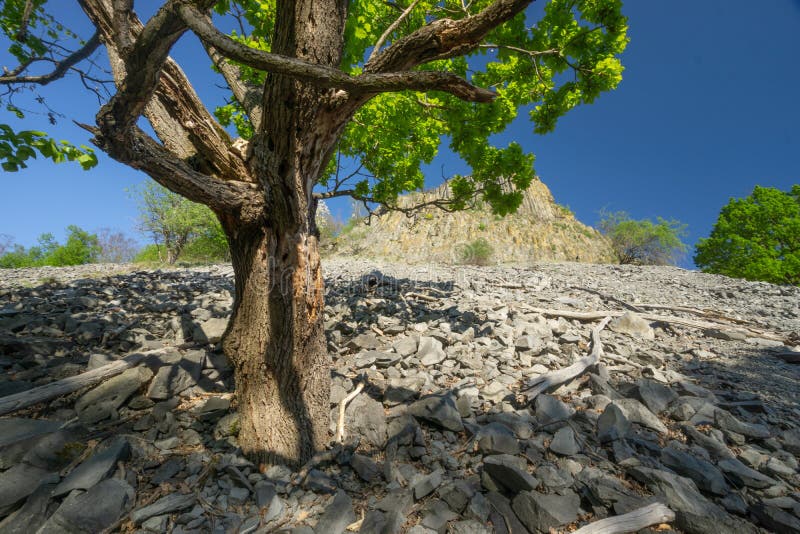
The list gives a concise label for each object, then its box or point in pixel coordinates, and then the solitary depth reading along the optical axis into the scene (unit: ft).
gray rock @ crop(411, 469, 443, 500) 7.52
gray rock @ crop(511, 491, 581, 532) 6.47
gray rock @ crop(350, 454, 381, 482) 8.34
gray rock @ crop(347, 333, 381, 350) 14.70
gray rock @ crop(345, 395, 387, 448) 9.65
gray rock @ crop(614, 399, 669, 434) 9.68
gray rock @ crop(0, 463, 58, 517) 6.40
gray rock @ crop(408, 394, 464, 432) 9.81
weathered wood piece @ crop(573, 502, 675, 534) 6.11
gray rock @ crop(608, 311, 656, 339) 18.25
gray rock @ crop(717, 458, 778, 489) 7.40
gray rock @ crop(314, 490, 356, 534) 6.82
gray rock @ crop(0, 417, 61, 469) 7.15
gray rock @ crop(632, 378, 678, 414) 10.73
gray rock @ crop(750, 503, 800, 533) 6.17
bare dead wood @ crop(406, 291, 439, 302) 21.68
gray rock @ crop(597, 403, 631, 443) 9.00
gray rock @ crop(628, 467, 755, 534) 6.19
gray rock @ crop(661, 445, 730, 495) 7.31
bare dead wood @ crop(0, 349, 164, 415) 8.37
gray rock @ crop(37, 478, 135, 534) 6.16
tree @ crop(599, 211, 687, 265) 98.94
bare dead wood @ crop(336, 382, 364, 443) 9.80
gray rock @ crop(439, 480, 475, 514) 7.10
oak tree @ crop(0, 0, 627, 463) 5.44
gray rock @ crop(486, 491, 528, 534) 6.56
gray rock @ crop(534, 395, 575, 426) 9.96
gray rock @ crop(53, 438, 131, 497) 6.80
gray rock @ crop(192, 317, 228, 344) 13.60
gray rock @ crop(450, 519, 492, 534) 6.48
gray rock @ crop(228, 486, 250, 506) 7.51
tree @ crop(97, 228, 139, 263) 116.76
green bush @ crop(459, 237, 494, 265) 124.57
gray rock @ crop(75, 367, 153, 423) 9.11
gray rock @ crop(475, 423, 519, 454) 8.55
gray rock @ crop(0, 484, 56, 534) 6.13
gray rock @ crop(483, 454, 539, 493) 7.19
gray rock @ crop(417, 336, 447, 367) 13.74
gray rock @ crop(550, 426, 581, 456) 8.50
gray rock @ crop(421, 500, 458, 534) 6.64
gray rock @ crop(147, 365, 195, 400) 10.41
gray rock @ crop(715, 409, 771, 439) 9.30
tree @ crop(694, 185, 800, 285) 55.03
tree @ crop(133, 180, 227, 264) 75.25
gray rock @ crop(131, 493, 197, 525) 6.58
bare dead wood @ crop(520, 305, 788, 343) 19.48
